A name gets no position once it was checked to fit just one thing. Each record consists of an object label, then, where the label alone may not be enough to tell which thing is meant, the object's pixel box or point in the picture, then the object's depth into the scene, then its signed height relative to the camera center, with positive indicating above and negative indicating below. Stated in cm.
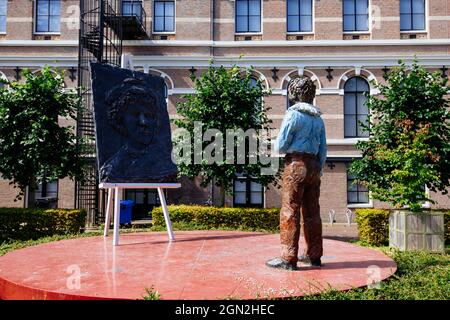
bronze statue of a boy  522 +1
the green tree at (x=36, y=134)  1170 +114
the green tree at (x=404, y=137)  1029 +104
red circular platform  423 -121
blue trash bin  1470 -132
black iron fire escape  1452 +482
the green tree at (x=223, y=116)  1234 +179
